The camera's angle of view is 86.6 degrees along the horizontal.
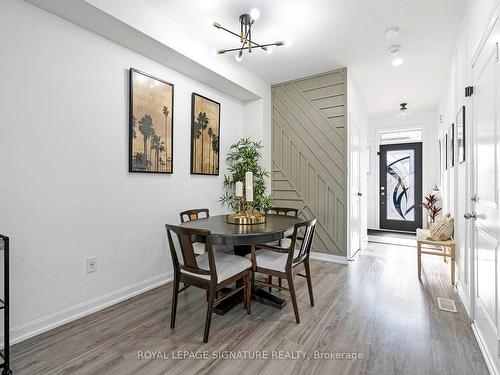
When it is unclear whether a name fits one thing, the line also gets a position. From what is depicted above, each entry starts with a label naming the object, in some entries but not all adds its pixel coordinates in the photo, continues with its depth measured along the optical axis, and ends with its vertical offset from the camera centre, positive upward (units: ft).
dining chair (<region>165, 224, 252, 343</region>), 6.22 -2.05
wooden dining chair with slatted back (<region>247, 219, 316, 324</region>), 7.09 -2.00
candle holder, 8.39 -0.91
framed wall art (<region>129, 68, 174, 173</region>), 8.90 +2.31
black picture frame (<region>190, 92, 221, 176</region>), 11.34 +2.39
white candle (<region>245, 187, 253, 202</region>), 8.42 -0.15
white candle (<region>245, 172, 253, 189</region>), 8.44 +0.27
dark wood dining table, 6.57 -1.12
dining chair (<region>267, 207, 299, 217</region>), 10.95 -0.87
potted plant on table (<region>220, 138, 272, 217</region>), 13.32 +0.88
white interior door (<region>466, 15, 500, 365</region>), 5.24 -0.02
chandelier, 8.47 +5.52
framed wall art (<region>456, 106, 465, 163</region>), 8.27 +1.82
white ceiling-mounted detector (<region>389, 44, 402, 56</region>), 10.46 +5.65
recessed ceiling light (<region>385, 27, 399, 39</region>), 9.29 +5.61
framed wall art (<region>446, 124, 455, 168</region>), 10.49 +1.87
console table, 9.73 -2.00
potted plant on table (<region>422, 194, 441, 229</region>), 15.57 -1.02
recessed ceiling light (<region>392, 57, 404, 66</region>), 11.59 +5.70
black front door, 20.49 +0.36
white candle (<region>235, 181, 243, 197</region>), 8.68 -0.02
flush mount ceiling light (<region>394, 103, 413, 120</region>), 18.39 +5.46
